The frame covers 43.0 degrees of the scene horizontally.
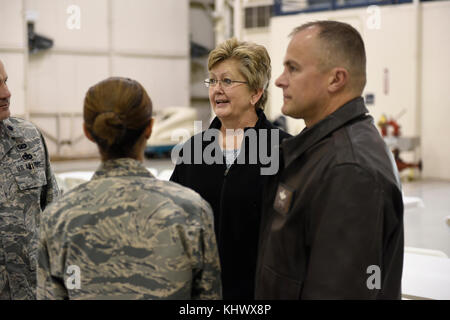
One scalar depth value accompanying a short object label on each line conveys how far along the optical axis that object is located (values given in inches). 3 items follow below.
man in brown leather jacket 62.3
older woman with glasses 96.8
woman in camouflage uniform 64.8
